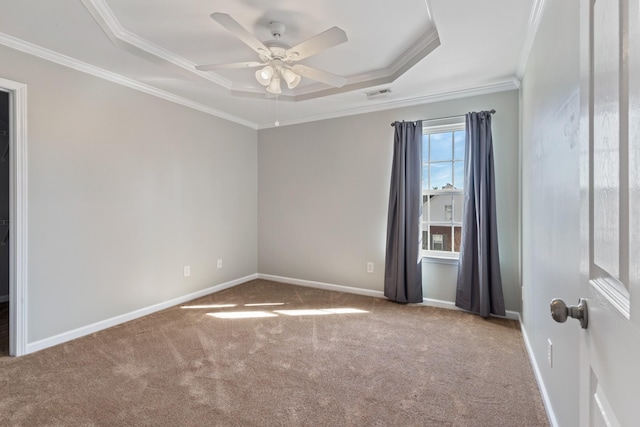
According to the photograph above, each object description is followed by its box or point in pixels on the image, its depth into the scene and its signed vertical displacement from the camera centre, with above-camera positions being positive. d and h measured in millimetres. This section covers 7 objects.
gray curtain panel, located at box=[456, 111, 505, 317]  3162 -191
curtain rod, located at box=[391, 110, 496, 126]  3435 +1023
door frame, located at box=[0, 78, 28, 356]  2361 -14
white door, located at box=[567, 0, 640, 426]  497 -2
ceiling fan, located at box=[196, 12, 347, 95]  1907 +1069
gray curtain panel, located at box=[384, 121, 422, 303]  3566 +19
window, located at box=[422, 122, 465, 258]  3590 +258
